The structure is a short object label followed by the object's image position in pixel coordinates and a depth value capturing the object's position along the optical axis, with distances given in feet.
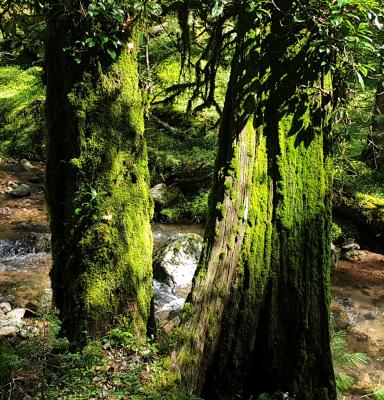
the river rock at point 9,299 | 21.91
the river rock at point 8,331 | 17.73
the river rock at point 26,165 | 46.01
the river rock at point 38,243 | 28.68
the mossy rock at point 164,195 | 35.35
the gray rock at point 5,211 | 34.76
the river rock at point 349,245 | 30.78
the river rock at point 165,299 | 22.34
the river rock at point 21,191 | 38.45
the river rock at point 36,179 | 42.32
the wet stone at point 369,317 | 22.54
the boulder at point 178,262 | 24.86
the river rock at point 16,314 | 19.29
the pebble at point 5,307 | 20.56
